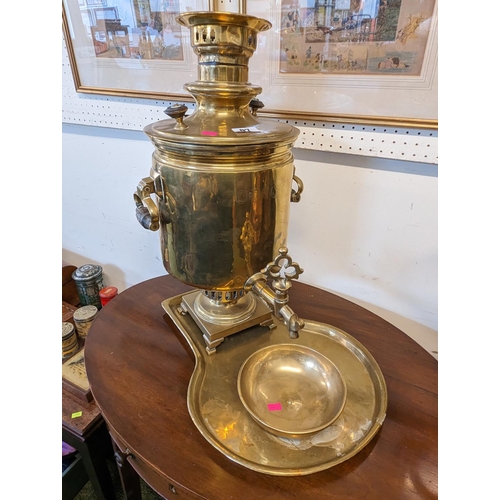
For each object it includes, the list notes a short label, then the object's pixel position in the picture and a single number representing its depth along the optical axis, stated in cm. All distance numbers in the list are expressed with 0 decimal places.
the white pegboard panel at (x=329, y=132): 82
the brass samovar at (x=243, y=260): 59
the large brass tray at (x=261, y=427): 56
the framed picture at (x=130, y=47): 98
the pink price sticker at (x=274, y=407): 64
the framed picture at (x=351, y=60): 75
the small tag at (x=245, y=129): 63
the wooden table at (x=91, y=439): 102
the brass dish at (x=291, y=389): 61
